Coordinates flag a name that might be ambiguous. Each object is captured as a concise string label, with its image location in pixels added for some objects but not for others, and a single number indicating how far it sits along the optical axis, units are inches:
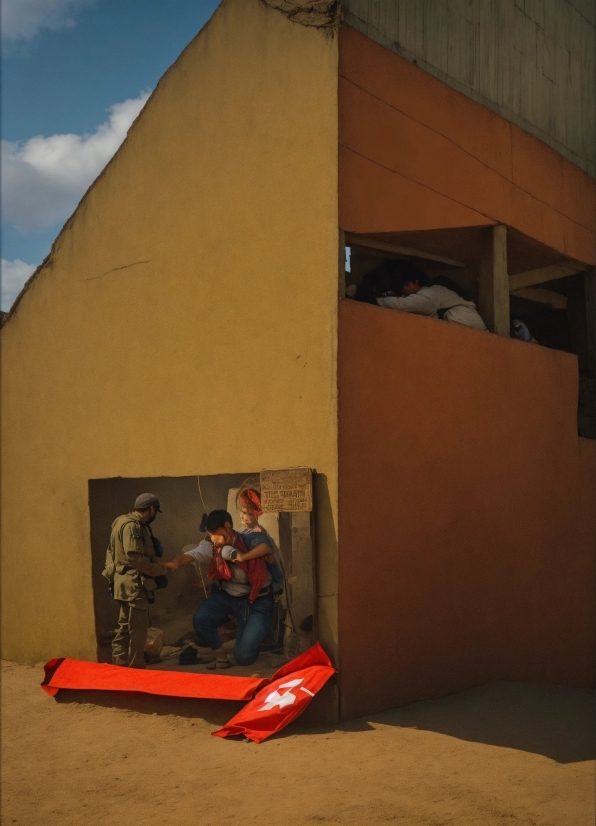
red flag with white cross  251.3
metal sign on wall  265.7
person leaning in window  314.7
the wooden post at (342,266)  273.0
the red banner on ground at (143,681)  273.6
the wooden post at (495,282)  336.8
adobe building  275.9
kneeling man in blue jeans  314.0
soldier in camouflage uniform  324.8
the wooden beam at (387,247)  300.4
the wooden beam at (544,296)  415.8
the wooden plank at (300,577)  340.5
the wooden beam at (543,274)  401.4
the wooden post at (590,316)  399.9
